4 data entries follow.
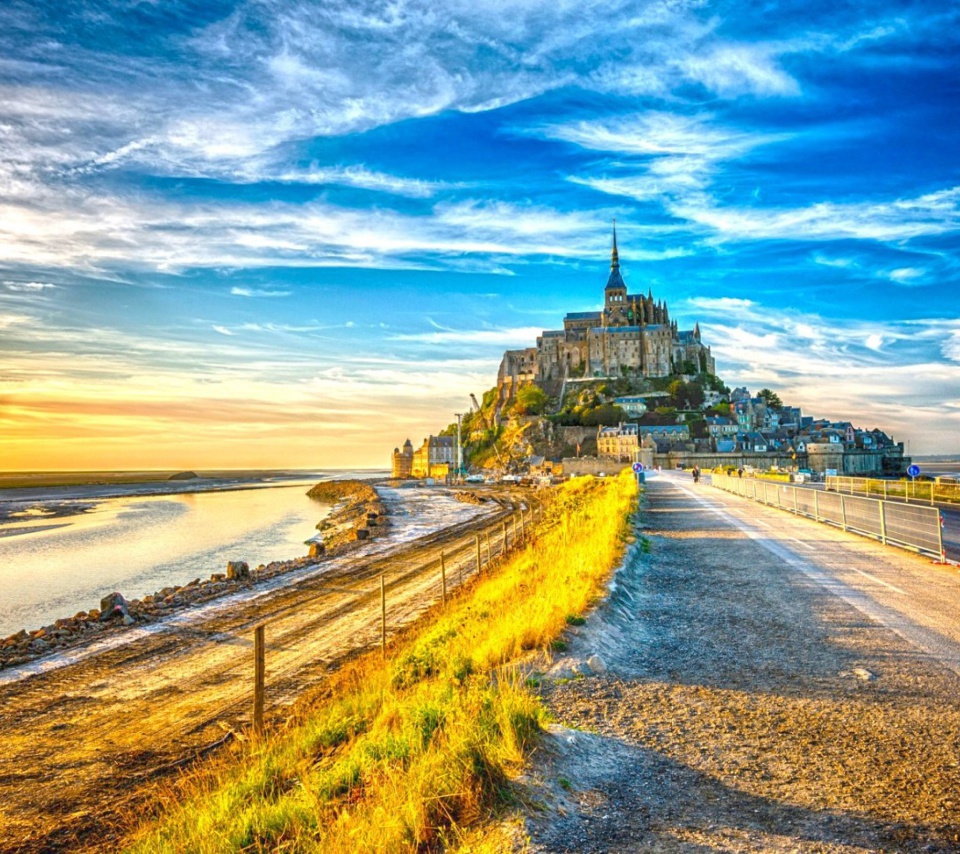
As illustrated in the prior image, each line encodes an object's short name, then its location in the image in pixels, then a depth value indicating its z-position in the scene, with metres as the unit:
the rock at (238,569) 24.36
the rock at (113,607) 18.04
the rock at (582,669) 7.07
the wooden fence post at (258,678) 7.91
